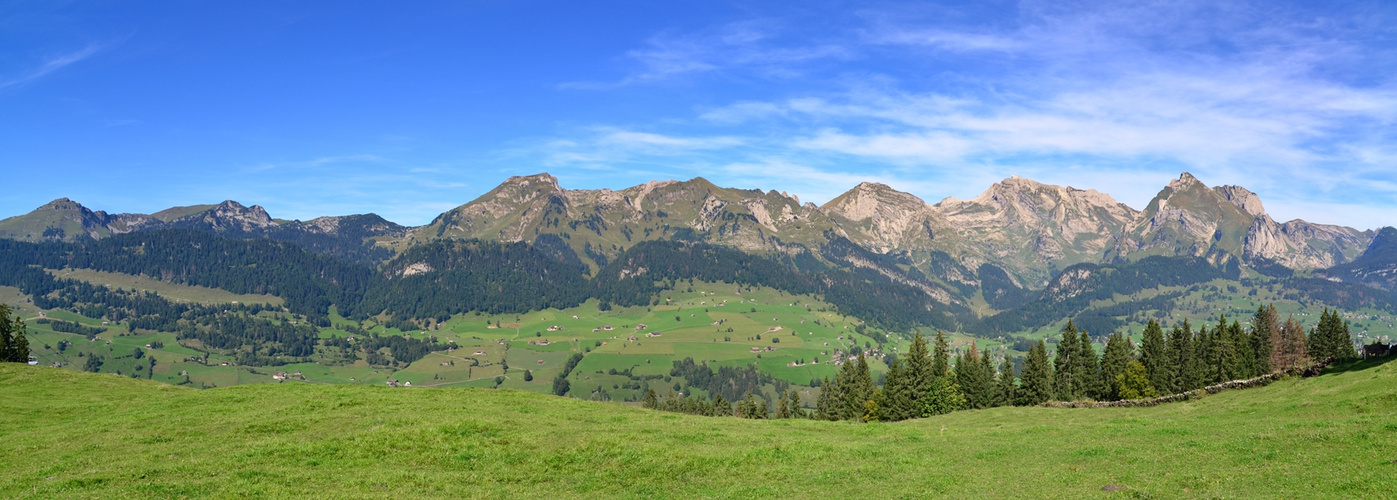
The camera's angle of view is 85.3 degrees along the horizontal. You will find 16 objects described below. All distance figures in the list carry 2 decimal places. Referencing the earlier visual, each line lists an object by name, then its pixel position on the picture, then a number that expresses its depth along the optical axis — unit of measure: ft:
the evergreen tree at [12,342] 318.86
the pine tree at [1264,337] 346.74
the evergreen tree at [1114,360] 362.02
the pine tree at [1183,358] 338.64
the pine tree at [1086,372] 368.48
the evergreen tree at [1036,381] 338.13
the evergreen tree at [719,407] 508.53
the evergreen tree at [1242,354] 332.60
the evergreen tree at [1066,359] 371.15
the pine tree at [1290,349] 349.00
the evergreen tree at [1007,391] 345.10
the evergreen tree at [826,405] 407.44
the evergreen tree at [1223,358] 329.52
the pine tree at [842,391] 390.54
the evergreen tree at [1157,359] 346.33
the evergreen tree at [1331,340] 361.71
